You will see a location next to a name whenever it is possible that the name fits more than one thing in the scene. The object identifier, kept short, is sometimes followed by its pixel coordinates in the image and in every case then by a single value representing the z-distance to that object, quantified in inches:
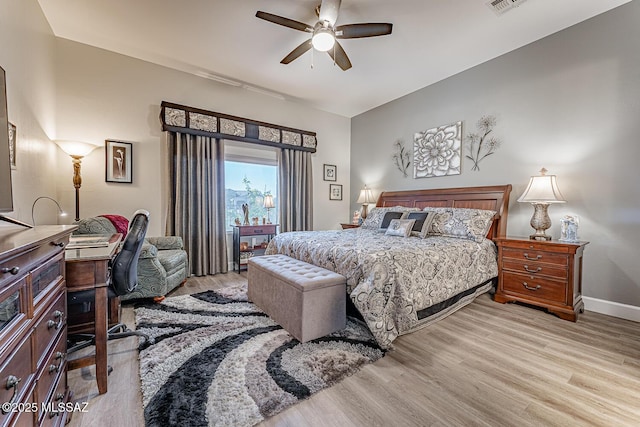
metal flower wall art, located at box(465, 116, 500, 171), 143.3
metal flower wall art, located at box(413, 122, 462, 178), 158.7
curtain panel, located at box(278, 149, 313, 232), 194.2
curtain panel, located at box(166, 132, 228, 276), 152.3
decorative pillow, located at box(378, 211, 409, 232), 147.1
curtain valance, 149.2
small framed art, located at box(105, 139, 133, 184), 138.3
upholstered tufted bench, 82.4
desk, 57.4
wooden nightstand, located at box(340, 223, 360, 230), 196.4
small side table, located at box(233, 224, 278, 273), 169.3
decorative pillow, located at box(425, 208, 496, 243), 126.6
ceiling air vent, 101.3
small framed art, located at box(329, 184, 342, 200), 225.8
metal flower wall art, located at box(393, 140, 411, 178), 187.5
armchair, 112.6
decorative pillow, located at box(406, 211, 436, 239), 130.7
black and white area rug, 56.9
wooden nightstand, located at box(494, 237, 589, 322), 102.8
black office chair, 74.2
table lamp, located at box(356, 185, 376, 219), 201.6
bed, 83.4
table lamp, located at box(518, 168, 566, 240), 112.0
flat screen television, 49.9
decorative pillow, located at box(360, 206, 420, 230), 163.4
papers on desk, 75.2
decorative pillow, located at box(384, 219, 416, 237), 130.9
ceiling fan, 95.9
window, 179.9
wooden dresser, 28.8
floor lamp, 119.1
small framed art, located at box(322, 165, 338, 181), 221.1
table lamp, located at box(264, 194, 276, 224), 183.6
